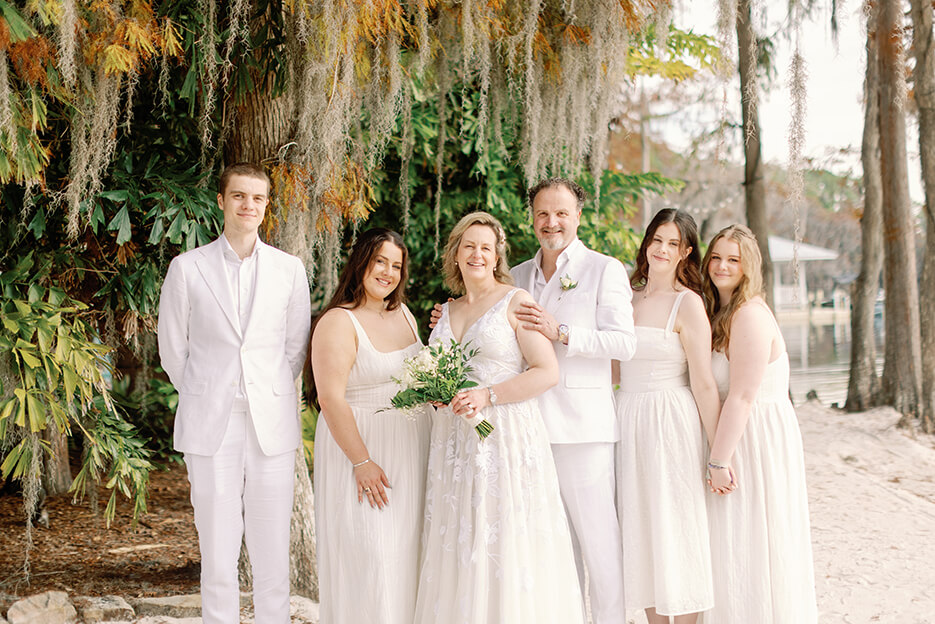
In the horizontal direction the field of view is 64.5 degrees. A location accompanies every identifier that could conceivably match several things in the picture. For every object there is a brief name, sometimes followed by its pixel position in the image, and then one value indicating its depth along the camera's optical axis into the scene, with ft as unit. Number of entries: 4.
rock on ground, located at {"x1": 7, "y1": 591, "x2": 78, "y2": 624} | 11.37
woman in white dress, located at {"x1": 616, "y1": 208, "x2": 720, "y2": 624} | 9.58
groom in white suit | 9.71
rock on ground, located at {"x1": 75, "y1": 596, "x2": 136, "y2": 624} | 11.82
